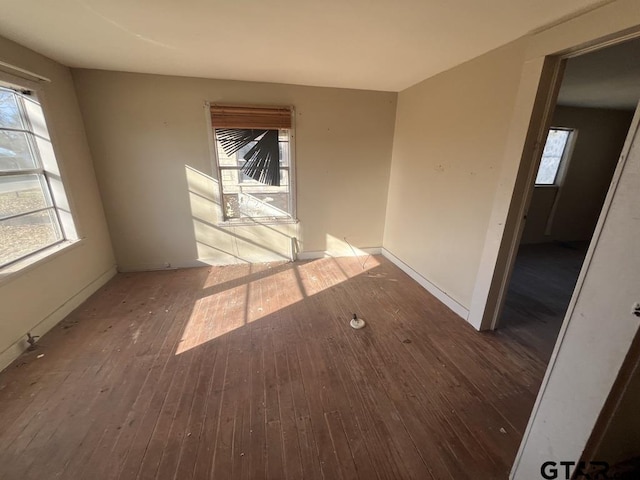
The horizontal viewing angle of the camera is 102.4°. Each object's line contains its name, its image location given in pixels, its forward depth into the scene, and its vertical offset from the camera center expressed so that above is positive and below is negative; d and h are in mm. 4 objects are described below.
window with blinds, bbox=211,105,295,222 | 3206 -40
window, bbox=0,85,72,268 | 2074 -221
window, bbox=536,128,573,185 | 4391 +164
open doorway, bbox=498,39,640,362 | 2604 -447
